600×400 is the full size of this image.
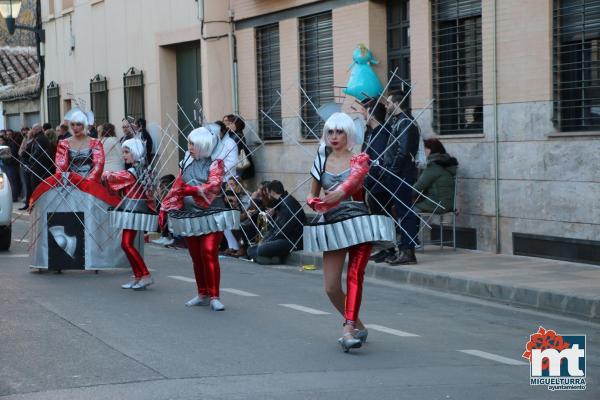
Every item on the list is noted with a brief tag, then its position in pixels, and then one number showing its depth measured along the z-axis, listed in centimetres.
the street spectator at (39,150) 2338
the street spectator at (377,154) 1384
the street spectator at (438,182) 1534
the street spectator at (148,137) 2084
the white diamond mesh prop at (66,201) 1399
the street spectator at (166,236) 1645
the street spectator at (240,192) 1636
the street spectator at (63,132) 2367
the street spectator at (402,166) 1402
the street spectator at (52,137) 2381
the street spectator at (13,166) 2853
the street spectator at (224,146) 1142
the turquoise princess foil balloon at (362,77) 1753
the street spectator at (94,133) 2175
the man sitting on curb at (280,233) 1590
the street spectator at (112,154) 1430
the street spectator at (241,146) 1883
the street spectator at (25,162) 2508
